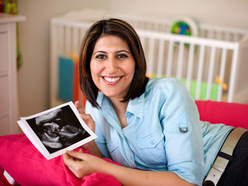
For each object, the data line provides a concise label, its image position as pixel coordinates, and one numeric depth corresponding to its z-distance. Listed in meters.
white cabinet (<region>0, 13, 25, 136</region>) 1.75
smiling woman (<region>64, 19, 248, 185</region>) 1.07
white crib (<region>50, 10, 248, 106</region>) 2.44
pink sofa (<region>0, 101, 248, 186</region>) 0.98
